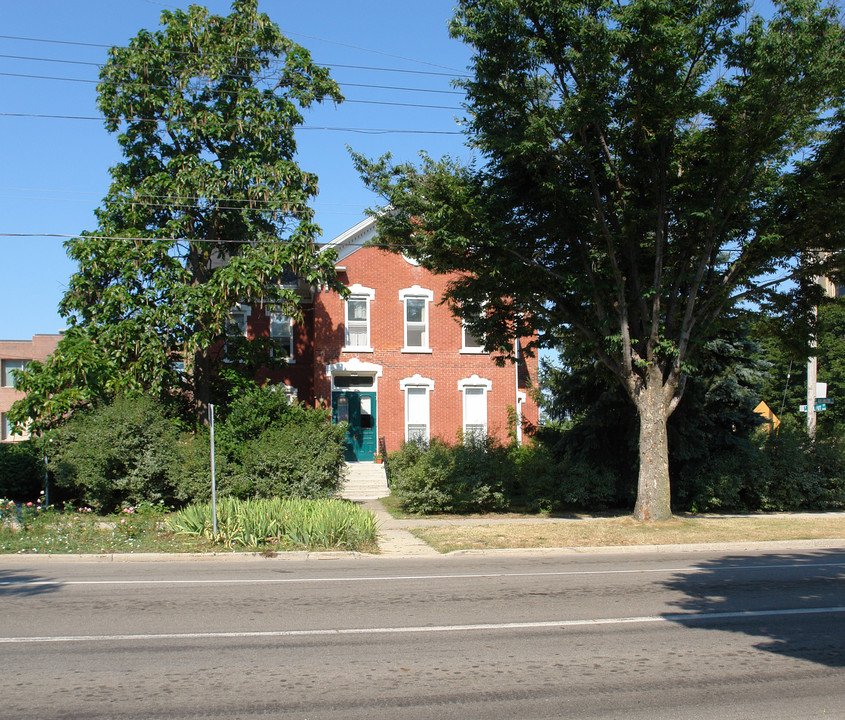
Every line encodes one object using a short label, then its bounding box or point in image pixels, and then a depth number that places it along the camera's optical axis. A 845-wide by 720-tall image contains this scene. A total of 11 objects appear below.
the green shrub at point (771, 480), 19.47
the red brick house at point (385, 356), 26.38
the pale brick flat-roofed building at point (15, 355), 42.88
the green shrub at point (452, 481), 18.66
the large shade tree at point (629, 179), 14.06
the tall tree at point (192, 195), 19.38
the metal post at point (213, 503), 13.54
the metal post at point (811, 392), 25.30
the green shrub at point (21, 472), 19.30
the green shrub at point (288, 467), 18.17
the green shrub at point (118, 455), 17.73
